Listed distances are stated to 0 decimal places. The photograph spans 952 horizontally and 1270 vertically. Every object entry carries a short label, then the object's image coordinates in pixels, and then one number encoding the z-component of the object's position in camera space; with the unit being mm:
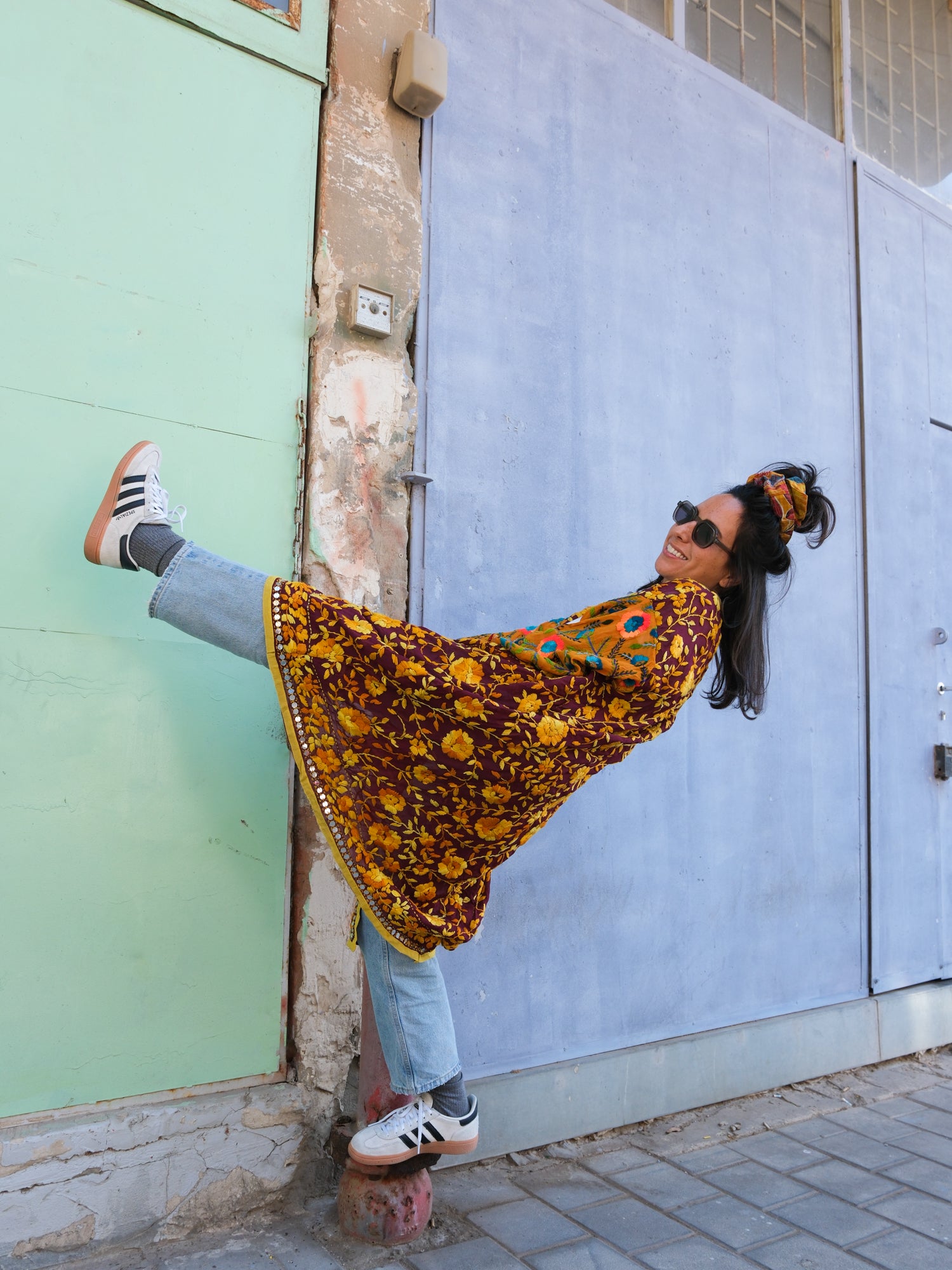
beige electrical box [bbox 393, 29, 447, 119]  2678
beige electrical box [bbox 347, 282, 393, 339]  2604
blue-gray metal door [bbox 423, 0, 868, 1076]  2879
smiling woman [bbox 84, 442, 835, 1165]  1951
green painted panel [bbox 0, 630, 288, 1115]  2080
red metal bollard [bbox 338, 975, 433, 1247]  2195
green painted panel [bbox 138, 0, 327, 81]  2414
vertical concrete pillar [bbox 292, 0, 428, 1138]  2455
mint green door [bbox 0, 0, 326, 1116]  2111
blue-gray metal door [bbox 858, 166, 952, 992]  4012
